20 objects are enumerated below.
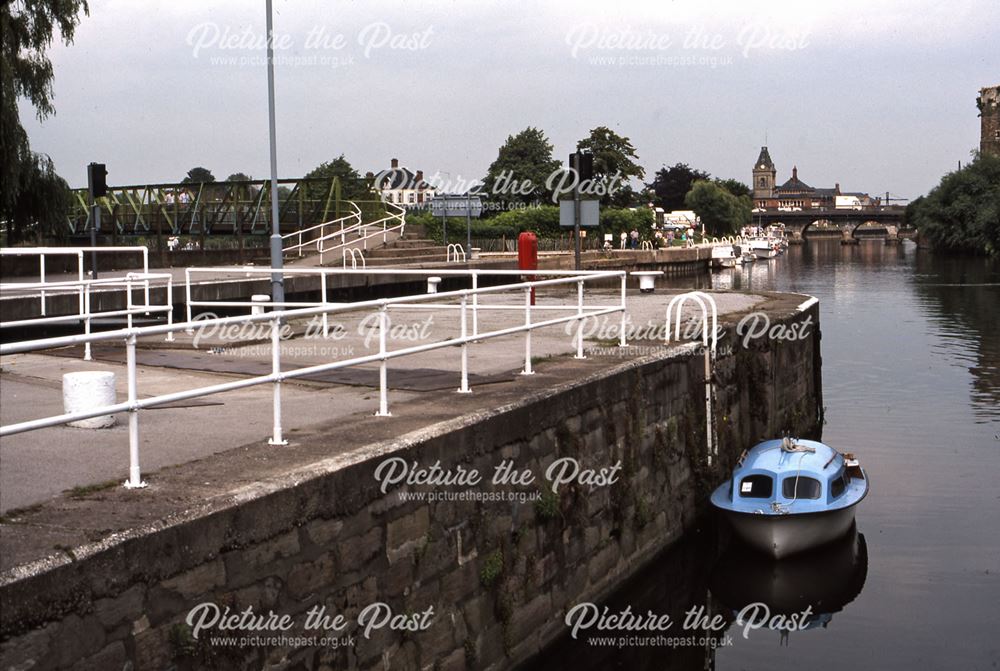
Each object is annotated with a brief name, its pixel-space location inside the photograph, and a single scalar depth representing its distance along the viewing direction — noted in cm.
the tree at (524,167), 8844
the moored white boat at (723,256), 8758
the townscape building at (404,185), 13150
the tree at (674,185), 14125
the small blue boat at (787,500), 1391
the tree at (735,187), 16496
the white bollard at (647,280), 1678
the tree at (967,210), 9106
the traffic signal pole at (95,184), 2381
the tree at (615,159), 9219
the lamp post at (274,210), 1898
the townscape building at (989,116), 15612
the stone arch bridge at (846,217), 18338
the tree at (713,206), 12988
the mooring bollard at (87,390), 870
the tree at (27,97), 2689
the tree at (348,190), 4562
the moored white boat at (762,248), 10939
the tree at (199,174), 17200
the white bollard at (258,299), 1539
